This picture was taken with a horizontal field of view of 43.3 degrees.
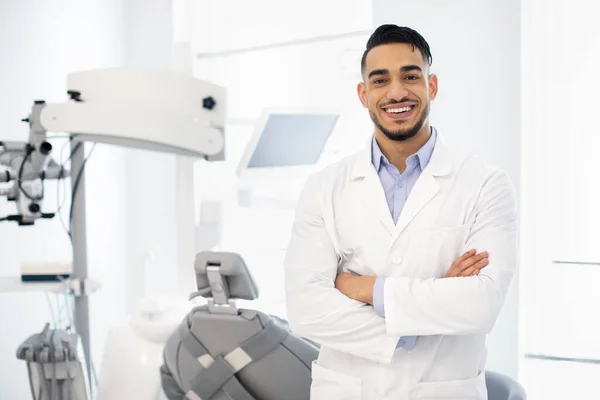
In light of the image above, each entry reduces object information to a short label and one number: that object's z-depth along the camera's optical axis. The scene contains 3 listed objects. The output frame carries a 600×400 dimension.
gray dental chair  2.03
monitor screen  2.56
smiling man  1.60
